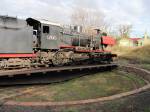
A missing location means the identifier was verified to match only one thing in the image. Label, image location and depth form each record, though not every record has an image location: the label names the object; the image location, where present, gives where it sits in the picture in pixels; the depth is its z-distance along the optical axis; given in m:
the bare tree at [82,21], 39.14
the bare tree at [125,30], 46.69
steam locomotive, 8.40
